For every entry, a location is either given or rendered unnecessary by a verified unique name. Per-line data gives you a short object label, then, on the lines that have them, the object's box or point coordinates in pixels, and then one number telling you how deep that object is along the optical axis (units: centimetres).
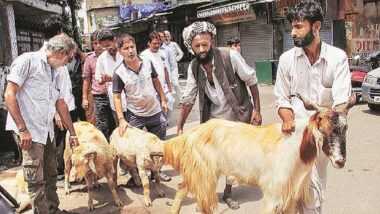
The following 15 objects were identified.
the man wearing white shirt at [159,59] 709
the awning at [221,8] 1946
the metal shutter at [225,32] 2231
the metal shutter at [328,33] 1766
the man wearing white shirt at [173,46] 877
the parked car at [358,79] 1129
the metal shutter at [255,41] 2009
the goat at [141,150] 502
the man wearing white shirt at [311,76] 308
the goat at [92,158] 488
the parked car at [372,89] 1005
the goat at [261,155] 284
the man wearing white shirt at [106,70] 600
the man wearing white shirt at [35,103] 393
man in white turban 421
